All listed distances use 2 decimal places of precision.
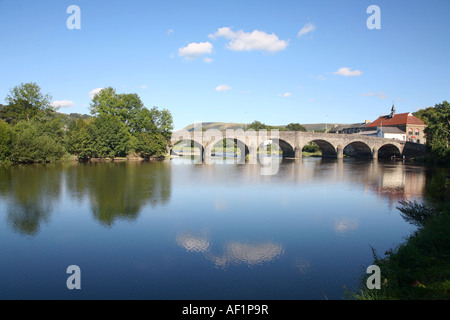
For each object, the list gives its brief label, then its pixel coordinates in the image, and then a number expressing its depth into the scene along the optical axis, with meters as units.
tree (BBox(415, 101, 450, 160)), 39.19
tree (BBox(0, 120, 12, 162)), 38.06
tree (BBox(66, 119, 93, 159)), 47.38
